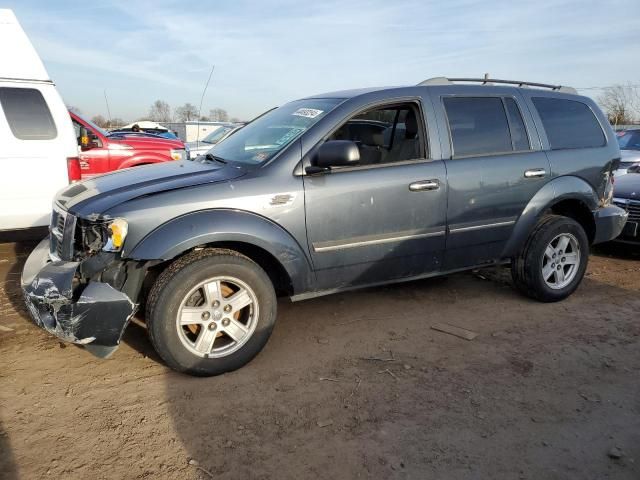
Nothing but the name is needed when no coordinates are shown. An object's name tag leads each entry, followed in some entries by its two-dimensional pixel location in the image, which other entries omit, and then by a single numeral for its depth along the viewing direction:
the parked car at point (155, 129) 21.10
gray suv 3.06
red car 8.13
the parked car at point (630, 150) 8.83
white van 5.45
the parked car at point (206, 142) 8.96
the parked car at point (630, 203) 6.14
